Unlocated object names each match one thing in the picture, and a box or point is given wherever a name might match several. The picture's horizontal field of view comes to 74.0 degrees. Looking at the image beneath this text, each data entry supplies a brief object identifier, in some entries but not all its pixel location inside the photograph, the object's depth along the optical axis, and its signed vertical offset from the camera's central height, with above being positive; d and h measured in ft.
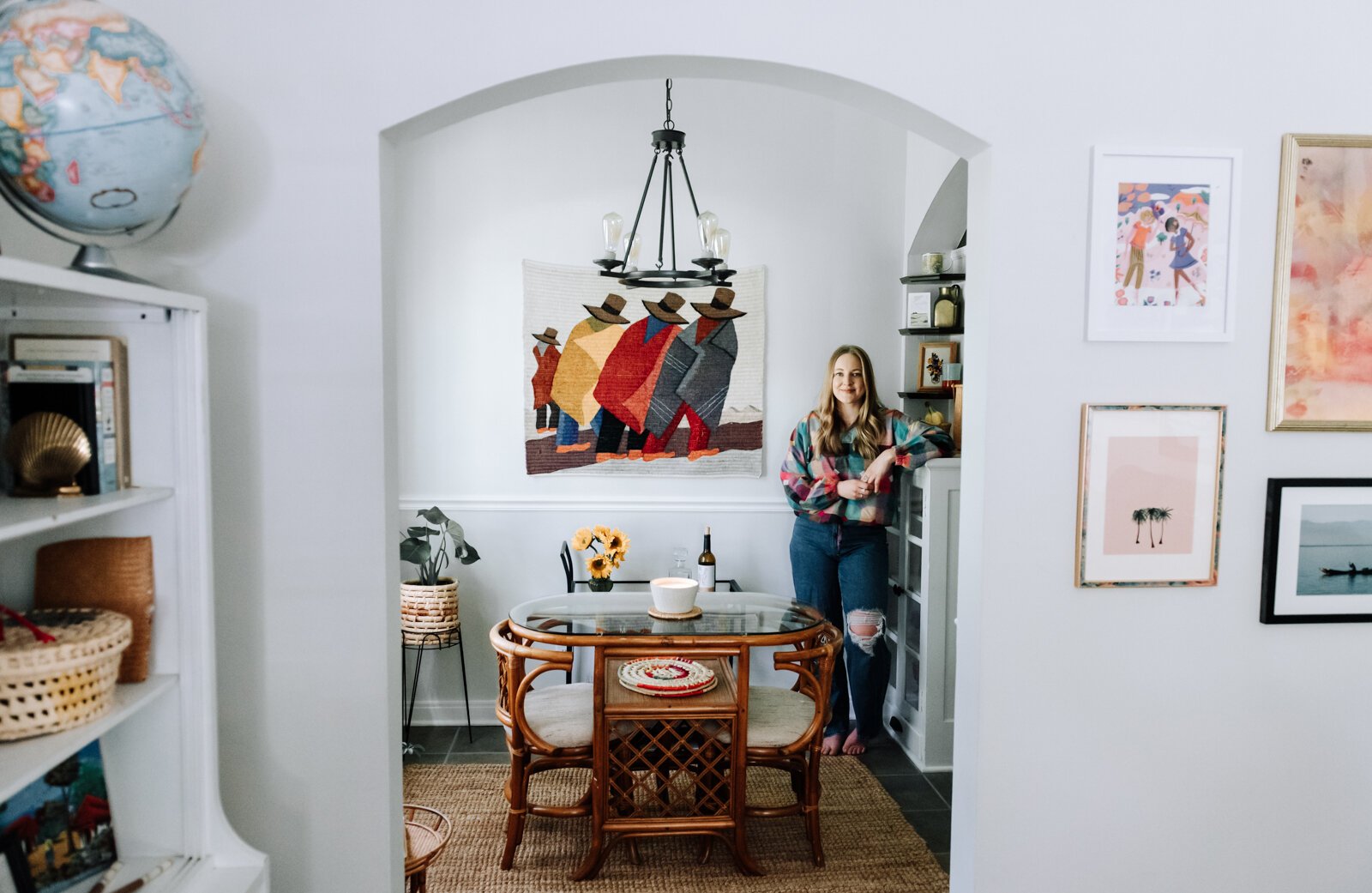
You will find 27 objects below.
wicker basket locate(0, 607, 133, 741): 4.00 -1.33
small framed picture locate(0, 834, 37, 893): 4.13 -2.22
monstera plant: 12.09 -2.84
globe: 4.00 +1.19
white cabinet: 11.53 -2.90
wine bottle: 12.40 -2.55
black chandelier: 9.43 +1.35
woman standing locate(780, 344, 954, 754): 11.93 -1.57
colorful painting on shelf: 4.30 -2.18
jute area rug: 9.12 -4.99
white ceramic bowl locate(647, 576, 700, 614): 9.50 -2.23
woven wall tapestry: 12.96 +0.10
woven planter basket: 12.14 -3.06
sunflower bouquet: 12.12 -2.26
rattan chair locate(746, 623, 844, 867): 9.11 -3.47
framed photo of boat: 6.14 -1.10
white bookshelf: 4.74 -1.18
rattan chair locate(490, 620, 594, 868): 8.97 -3.45
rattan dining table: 8.65 -3.30
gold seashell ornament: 4.37 -0.36
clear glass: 12.96 -2.56
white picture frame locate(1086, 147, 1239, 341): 5.87 +0.93
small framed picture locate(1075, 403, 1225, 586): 6.00 -0.71
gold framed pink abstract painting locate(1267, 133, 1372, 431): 5.97 +0.65
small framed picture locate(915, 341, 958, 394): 12.85 +0.34
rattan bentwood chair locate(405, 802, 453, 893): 6.64 -3.56
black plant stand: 12.22 -3.80
